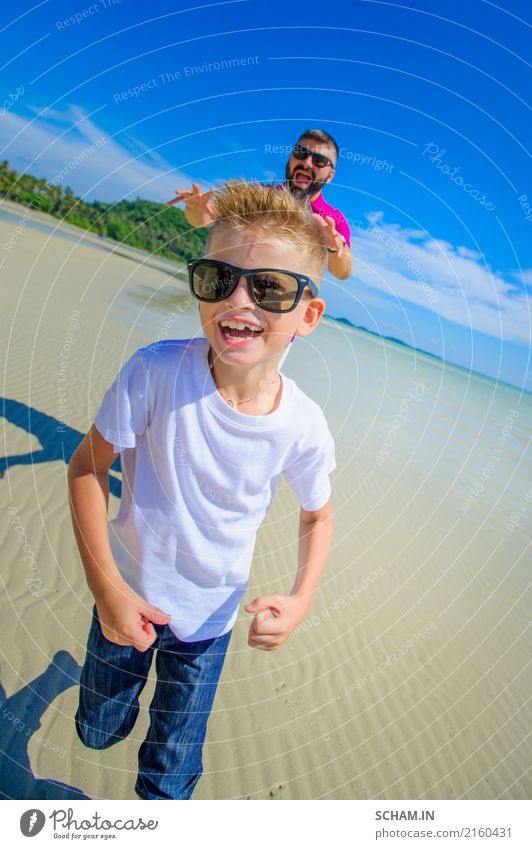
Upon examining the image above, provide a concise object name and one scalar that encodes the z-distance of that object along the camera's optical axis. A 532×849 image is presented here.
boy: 0.43
